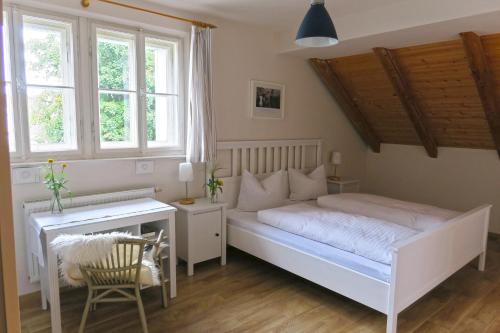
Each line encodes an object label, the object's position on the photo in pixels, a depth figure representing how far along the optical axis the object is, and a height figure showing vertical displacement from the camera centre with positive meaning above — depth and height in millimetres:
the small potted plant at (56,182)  2557 -440
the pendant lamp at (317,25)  2221 +642
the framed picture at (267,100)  4008 +306
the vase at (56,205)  2566 -602
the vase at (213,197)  3454 -707
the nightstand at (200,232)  3186 -979
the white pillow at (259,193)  3729 -711
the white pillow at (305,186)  4148 -699
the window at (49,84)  2674 +298
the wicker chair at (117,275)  2084 -917
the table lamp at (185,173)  3270 -442
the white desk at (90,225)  2230 -694
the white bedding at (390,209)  3016 -761
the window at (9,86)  2514 +253
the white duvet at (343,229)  2521 -796
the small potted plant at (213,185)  3447 -576
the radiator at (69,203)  2600 -622
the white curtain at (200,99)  3340 +251
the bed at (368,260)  2291 -968
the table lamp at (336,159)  4879 -431
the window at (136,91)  3020 +295
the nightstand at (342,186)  4715 -782
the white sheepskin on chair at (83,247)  1991 -698
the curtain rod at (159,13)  2801 +979
